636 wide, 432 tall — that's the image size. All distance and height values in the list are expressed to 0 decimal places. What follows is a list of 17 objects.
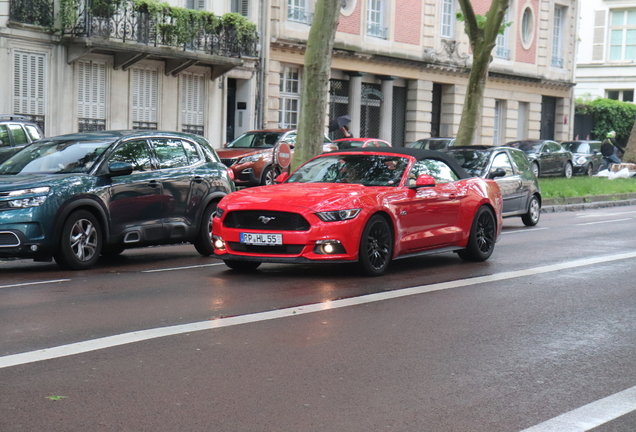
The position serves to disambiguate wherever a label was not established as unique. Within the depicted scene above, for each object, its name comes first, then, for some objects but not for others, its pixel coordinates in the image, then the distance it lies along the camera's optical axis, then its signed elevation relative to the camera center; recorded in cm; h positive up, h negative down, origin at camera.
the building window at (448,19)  4312 +440
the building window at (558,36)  5147 +457
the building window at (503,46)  4644 +359
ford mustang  1101 -107
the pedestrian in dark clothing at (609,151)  4359 -96
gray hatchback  1952 -94
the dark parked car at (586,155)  4241 -115
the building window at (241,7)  3359 +358
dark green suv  1162 -102
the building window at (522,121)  4940 +22
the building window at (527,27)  4841 +468
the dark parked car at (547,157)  3734 -113
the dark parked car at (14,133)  1878 -48
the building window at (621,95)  6688 +224
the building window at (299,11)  3500 +367
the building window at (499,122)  4788 +12
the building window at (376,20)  3872 +384
